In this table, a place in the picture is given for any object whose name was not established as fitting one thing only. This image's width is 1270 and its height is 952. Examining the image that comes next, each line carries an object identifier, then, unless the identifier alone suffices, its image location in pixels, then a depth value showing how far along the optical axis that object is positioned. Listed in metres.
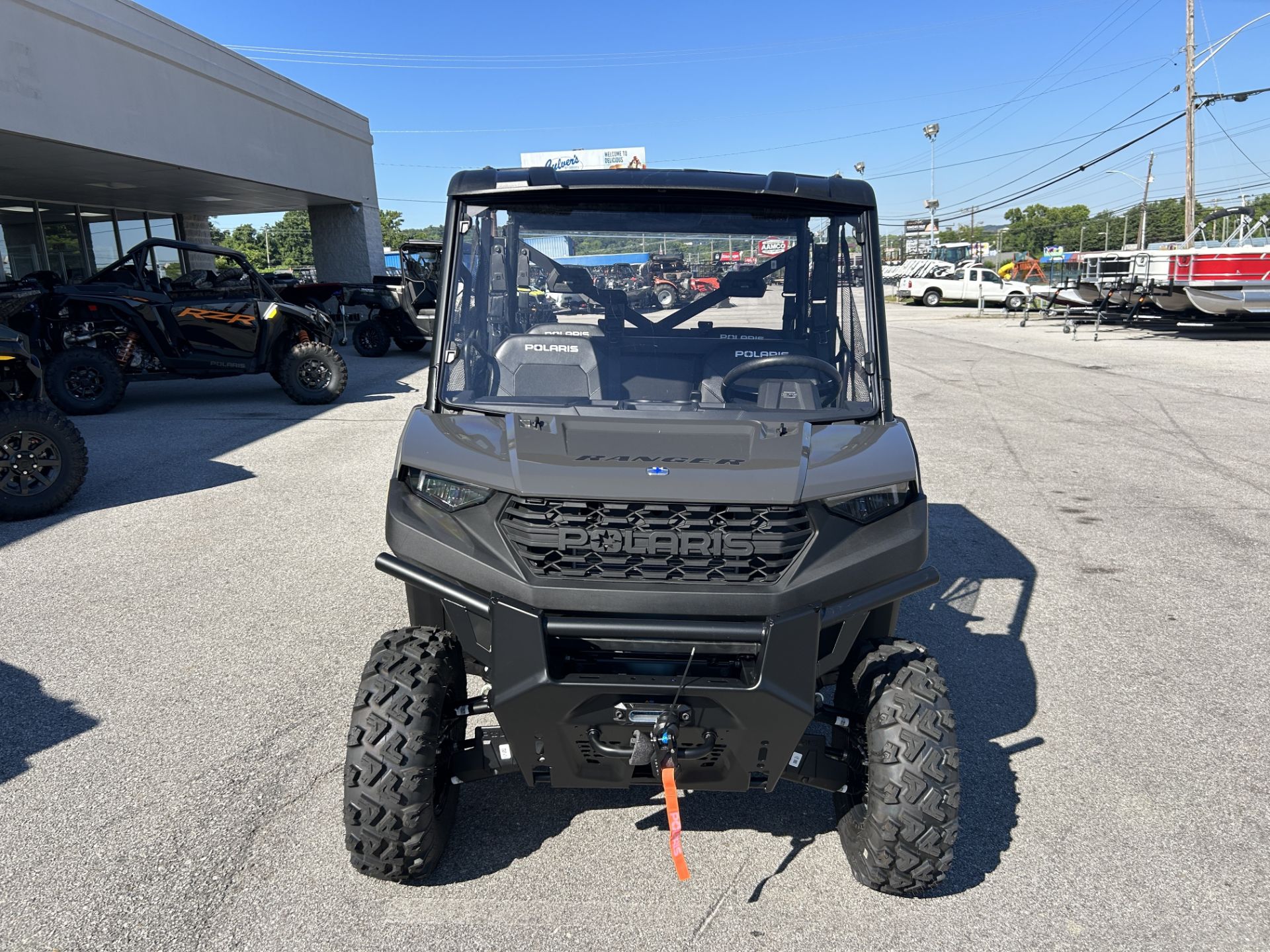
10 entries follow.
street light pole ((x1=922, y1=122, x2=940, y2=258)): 65.06
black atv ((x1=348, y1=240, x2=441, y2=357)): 16.61
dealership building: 11.97
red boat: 18.38
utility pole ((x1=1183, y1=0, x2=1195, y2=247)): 28.59
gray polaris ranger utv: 2.38
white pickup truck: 30.56
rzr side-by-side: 10.59
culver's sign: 47.88
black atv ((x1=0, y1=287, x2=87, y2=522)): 6.34
